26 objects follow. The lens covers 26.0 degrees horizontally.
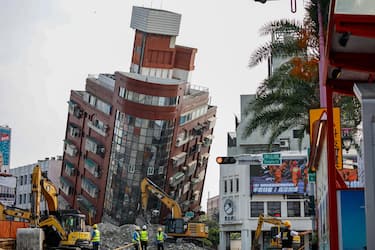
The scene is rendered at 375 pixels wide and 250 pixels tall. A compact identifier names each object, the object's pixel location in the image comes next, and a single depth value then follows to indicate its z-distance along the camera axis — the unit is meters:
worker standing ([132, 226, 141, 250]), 45.69
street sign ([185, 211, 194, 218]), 75.50
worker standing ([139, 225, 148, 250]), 46.00
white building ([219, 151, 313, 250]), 82.12
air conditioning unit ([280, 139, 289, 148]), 95.19
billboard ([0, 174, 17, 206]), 109.45
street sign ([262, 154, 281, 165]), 46.94
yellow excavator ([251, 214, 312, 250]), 40.18
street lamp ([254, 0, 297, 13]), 19.83
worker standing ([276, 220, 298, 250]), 29.59
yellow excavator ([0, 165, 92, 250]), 40.72
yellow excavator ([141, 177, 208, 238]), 65.89
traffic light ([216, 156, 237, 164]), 32.47
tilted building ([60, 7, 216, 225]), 92.94
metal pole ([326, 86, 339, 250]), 15.57
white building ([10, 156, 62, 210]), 127.56
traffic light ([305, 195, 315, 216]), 32.06
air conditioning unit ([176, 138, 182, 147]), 98.40
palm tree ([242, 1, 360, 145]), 31.08
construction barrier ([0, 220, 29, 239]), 39.09
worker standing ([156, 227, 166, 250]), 48.08
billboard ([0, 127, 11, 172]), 103.76
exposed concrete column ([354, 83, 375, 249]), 12.54
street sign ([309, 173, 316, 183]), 31.39
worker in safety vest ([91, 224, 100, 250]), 41.67
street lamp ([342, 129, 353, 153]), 25.09
